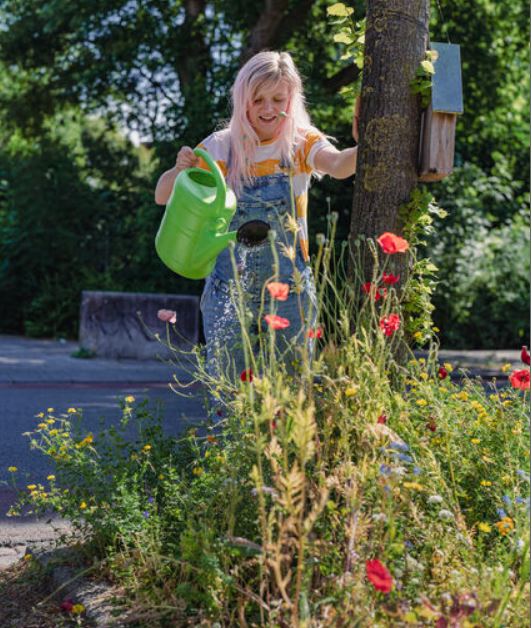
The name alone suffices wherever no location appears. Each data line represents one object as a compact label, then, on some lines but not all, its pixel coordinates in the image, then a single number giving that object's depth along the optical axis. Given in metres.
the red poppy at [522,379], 3.00
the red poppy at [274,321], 2.38
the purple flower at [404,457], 2.52
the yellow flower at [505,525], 2.58
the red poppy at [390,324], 2.91
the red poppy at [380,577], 1.98
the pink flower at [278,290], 2.36
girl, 3.48
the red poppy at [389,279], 3.07
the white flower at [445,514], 2.47
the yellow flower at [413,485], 2.37
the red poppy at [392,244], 2.67
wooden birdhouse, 3.72
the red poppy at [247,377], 2.52
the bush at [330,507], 2.31
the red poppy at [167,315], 3.46
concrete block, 11.02
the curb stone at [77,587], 2.67
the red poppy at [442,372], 3.62
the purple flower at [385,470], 2.40
